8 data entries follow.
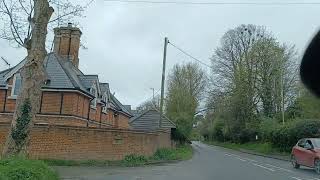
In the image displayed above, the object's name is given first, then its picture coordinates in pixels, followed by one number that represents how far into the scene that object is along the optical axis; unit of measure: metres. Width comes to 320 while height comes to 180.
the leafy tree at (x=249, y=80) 54.12
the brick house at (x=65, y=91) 33.16
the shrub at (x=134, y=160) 25.37
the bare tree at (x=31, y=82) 16.20
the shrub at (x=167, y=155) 30.16
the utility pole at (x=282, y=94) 49.40
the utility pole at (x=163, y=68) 33.75
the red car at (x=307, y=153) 21.98
